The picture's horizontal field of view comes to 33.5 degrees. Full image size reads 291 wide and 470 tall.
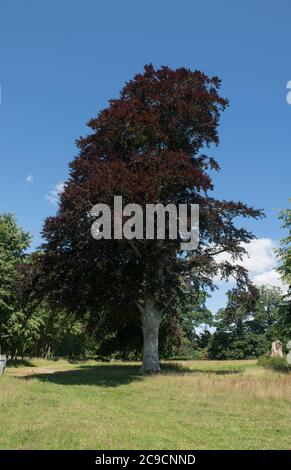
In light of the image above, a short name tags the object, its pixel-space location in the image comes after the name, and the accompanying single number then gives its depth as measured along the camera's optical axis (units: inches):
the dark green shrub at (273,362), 1378.4
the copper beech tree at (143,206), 903.1
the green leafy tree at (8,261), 1881.2
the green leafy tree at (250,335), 3211.1
